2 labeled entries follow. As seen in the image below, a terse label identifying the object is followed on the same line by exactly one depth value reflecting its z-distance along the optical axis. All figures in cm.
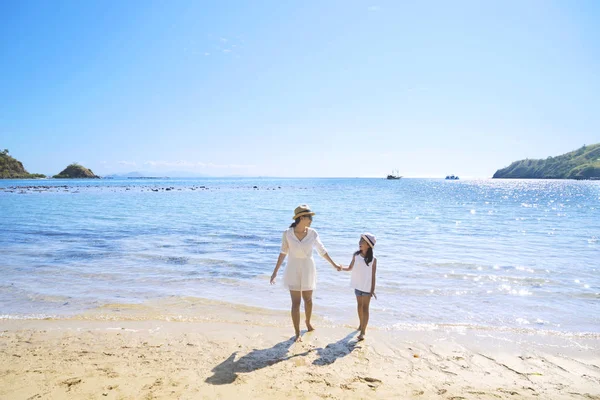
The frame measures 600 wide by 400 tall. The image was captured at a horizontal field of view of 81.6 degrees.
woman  623
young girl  655
